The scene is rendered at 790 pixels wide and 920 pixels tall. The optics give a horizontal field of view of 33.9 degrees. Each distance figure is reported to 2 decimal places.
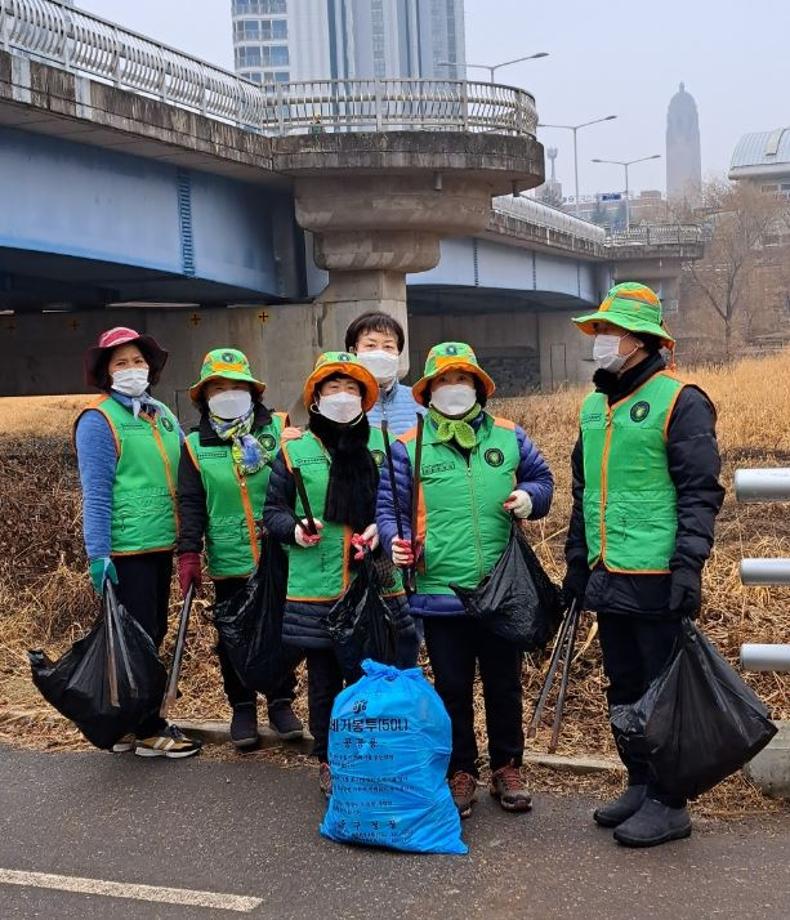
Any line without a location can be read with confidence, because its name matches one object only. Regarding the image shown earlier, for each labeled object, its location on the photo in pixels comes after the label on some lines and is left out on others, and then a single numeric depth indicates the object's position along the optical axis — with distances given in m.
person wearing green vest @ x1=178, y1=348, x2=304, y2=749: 5.36
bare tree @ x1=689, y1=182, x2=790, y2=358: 62.78
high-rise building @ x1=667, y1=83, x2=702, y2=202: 87.78
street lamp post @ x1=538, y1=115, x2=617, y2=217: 61.83
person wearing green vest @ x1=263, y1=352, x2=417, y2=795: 4.83
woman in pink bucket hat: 5.38
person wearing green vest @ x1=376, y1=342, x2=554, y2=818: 4.62
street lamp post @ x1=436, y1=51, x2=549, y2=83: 41.76
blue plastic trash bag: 4.28
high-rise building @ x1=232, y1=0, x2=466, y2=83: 126.06
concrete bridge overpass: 12.78
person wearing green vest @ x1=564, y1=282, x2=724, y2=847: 4.19
